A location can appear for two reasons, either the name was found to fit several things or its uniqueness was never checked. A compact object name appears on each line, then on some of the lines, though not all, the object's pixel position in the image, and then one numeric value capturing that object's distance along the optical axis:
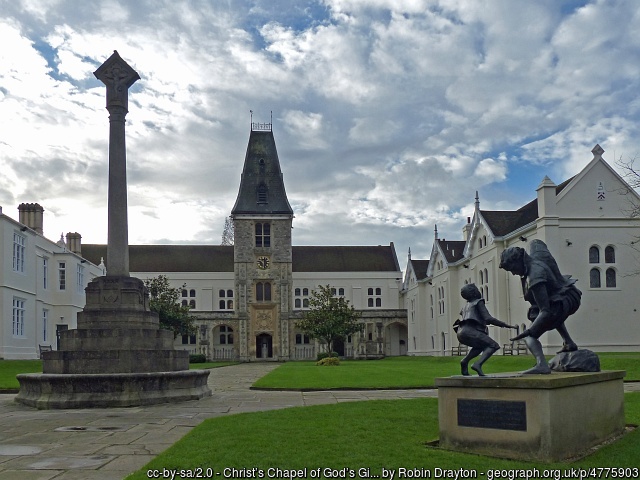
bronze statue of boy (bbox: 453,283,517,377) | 9.88
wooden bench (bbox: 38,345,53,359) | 43.65
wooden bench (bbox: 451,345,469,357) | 48.42
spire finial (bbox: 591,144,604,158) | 39.00
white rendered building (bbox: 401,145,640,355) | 37.72
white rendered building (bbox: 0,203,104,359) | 40.28
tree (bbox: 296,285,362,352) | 55.38
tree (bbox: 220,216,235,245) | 110.44
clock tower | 74.88
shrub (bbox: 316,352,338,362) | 56.86
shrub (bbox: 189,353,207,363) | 58.69
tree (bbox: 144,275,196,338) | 57.03
